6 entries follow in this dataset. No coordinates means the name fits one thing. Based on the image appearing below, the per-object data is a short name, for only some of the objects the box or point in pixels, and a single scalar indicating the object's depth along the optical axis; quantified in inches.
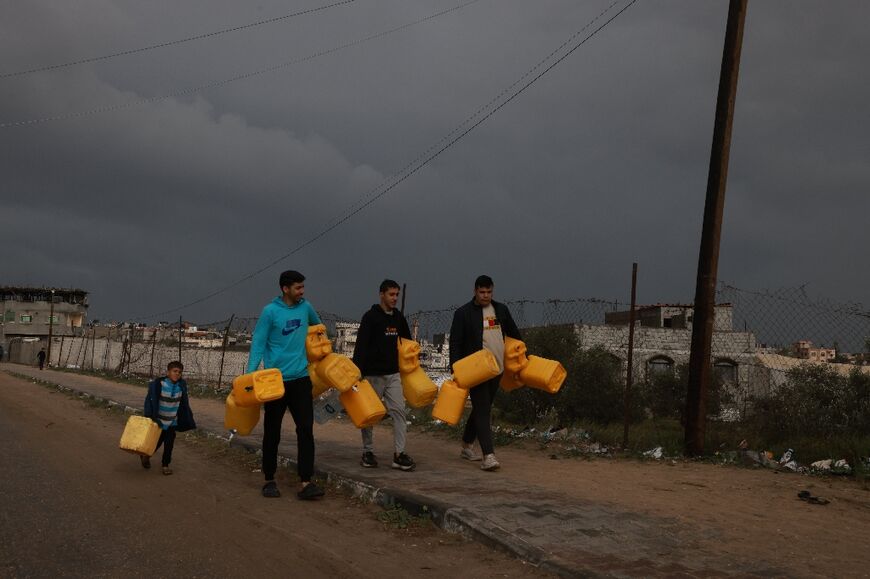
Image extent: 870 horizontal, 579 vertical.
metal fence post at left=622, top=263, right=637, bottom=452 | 355.9
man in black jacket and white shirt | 283.6
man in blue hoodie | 241.3
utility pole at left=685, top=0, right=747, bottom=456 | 340.2
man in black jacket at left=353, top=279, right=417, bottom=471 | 280.7
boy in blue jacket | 296.5
